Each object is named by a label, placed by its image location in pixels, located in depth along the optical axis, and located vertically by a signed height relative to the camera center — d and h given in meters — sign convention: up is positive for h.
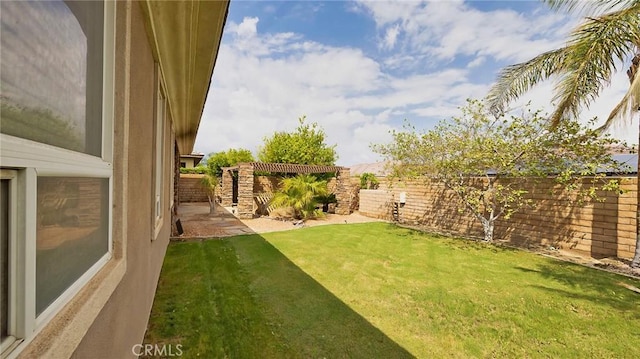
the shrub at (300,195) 13.70 -1.07
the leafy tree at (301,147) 24.28 +2.33
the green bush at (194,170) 21.58 +0.01
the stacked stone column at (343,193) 16.34 -1.05
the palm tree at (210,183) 17.44 -0.75
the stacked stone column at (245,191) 13.68 -0.93
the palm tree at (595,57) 6.41 +3.11
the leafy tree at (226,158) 22.30 +1.10
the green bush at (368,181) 20.05 -0.40
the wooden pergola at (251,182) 13.80 -0.53
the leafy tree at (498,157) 7.75 +0.71
